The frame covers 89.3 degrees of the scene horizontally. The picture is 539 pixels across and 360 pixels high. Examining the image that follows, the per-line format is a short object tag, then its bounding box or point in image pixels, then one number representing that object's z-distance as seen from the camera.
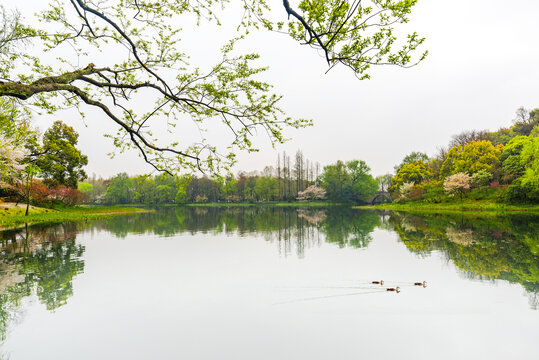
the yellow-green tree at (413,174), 59.31
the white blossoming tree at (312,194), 82.79
